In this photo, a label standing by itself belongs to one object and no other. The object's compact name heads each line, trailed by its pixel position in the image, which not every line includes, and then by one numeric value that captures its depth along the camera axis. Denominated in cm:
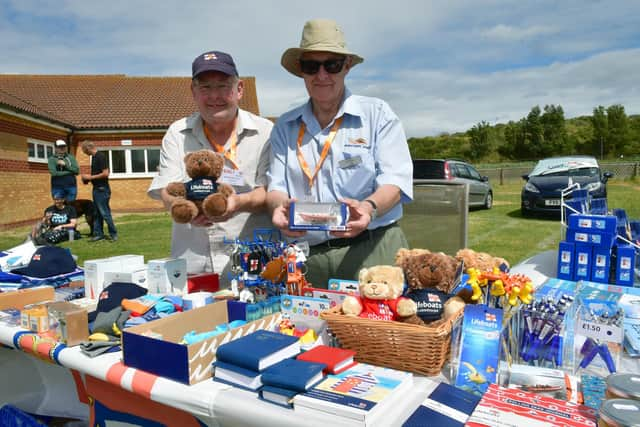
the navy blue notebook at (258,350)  121
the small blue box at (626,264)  229
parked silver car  1231
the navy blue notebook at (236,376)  119
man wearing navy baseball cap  224
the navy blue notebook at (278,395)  112
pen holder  125
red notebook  122
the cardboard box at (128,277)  214
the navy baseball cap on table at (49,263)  251
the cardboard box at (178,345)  125
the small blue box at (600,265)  233
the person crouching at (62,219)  762
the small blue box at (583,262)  237
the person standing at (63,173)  872
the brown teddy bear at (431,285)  139
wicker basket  125
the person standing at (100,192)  848
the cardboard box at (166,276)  205
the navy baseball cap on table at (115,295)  181
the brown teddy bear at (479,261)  162
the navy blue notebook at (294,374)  112
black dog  907
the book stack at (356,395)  103
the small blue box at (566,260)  240
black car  1052
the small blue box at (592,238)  233
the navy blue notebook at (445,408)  103
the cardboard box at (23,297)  198
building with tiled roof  1216
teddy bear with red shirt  138
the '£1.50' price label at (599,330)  125
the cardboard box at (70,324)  159
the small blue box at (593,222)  235
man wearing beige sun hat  202
